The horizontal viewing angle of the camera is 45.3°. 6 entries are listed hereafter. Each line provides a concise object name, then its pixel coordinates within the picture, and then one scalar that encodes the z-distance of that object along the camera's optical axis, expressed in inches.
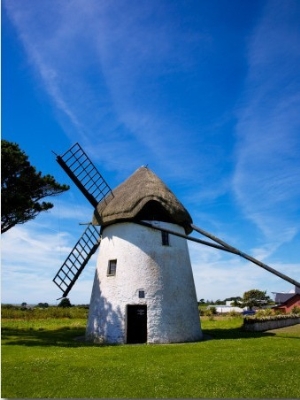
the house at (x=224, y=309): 2566.9
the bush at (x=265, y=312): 1433.6
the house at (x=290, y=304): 1925.8
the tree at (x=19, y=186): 715.7
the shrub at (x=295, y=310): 1603.7
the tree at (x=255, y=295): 3762.3
